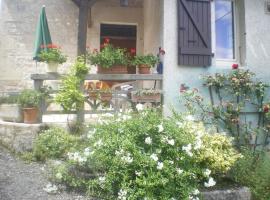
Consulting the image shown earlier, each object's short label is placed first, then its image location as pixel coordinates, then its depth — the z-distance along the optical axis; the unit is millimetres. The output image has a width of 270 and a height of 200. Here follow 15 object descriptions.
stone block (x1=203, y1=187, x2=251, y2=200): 3587
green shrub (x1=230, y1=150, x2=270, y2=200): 3947
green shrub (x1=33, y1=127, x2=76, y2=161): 4043
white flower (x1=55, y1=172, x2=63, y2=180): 3441
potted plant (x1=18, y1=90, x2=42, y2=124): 4479
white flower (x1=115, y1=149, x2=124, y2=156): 3235
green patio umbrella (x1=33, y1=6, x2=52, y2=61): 4819
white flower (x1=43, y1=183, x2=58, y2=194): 3399
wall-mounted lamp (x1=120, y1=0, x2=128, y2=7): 5390
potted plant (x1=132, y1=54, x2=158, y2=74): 4873
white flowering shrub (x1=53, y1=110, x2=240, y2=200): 3176
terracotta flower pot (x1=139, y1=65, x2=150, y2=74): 4913
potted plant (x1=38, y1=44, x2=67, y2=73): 4648
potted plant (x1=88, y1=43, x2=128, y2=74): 4754
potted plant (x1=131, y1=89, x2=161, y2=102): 4681
